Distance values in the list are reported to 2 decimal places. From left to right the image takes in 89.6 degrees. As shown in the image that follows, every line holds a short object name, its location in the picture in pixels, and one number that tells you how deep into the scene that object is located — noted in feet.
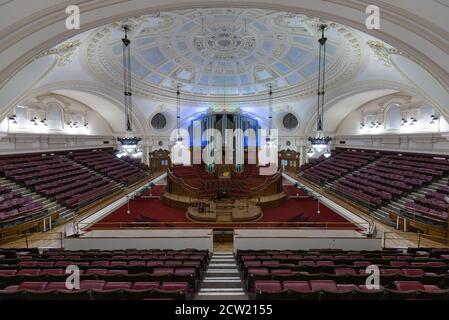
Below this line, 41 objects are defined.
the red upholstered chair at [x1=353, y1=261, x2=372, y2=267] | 15.57
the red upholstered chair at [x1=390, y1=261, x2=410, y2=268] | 15.58
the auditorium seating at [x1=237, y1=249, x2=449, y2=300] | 10.21
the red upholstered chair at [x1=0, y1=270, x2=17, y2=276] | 12.59
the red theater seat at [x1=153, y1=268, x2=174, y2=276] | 13.17
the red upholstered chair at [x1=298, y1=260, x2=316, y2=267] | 15.98
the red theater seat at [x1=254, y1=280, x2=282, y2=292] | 11.35
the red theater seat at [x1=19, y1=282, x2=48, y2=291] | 10.97
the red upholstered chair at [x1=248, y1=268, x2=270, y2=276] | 13.29
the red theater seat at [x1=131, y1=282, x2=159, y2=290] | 11.18
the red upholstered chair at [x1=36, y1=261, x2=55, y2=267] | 14.87
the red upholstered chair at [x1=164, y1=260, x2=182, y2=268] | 15.32
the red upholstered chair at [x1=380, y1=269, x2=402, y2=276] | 13.05
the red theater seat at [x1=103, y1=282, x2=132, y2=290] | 11.26
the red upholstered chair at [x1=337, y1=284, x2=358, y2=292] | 10.69
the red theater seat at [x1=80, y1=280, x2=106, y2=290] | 11.13
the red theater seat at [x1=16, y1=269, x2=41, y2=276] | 13.10
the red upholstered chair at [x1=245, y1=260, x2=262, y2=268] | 15.53
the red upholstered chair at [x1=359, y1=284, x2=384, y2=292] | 10.65
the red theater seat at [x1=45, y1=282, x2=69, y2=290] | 11.09
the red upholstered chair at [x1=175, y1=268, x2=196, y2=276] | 13.31
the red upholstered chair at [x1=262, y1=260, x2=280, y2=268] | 15.67
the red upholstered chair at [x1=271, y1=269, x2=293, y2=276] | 13.19
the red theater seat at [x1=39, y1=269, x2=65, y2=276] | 13.17
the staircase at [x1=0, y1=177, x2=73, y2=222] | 33.68
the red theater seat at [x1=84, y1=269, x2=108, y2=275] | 13.36
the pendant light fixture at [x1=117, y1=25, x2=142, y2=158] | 30.21
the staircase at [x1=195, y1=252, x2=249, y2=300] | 12.41
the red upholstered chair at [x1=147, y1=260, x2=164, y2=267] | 15.03
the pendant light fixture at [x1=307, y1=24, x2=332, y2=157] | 30.09
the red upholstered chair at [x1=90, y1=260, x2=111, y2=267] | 14.99
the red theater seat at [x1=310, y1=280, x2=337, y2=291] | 11.02
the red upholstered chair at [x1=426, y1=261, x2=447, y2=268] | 15.44
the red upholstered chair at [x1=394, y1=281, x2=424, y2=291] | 11.54
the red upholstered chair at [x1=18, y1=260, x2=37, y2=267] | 14.80
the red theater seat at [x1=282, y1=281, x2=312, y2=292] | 11.12
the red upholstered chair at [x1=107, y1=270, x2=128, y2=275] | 13.24
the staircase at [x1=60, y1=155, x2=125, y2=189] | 50.08
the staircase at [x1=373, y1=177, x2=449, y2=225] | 33.42
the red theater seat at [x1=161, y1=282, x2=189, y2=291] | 11.23
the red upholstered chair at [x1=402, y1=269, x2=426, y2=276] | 13.65
